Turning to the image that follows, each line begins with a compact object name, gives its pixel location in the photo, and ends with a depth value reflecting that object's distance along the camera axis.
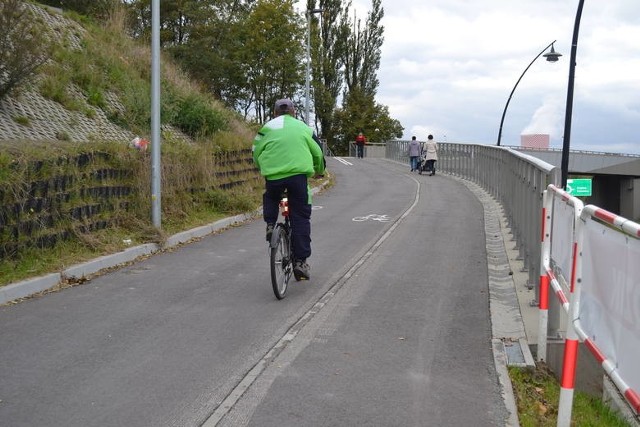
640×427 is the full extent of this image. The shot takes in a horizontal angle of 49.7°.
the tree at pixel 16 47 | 12.52
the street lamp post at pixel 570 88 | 19.91
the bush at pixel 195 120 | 18.33
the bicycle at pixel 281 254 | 6.99
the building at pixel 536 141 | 51.19
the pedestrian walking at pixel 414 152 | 32.62
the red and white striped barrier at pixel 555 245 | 4.50
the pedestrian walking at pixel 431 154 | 29.91
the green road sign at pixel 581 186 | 23.16
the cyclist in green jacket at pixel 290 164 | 7.16
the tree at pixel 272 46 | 43.50
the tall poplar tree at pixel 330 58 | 62.88
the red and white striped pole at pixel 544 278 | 5.48
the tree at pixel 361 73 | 65.75
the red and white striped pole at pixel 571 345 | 3.93
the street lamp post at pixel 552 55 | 27.38
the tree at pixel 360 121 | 66.06
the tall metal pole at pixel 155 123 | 10.74
